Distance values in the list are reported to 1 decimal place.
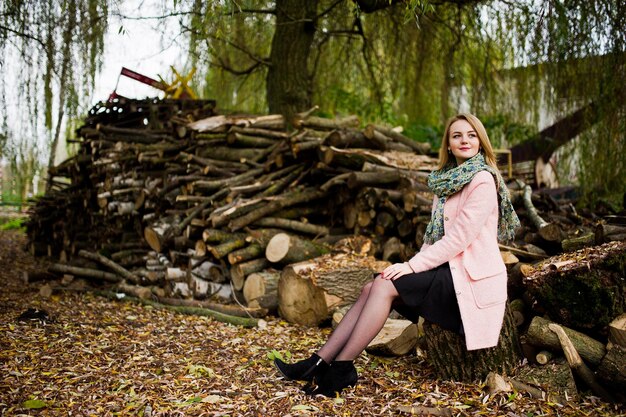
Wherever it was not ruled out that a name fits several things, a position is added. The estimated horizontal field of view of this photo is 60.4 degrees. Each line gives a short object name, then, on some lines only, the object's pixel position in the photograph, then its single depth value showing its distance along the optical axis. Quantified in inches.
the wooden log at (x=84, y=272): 240.7
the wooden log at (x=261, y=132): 254.1
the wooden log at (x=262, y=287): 190.1
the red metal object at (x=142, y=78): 292.0
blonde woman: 111.1
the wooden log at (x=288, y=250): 193.3
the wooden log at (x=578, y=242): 140.7
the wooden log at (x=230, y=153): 255.4
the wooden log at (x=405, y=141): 262.6
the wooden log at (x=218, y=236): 203.5
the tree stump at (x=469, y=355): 117.9
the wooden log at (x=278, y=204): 204.8
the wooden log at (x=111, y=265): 234.4
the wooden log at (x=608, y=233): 134.0
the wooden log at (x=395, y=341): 139.6
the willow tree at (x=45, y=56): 177.2
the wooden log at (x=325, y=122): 245.5
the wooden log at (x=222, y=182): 231.8
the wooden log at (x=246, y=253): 197.6
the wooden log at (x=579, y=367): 111.3
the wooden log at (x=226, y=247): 200.2
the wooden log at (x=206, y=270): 213.8
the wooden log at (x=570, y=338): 115.0
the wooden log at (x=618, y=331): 108.3
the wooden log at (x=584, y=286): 113.6
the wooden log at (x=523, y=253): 150.4
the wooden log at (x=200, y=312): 177.9
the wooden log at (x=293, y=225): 211.5
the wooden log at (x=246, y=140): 251.3
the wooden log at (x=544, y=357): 118.0
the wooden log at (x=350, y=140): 214.2
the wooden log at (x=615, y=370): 105.7
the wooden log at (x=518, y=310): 133.5
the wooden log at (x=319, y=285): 170.7
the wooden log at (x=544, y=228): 158.1
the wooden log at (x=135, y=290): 213.0
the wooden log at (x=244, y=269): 197.5
